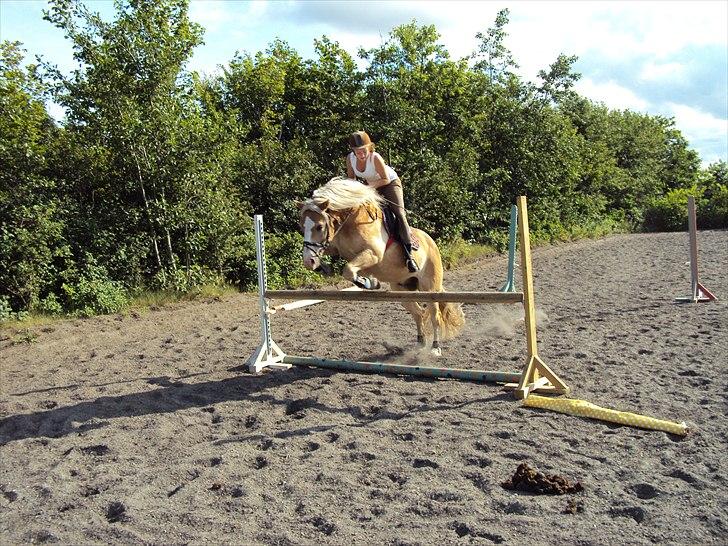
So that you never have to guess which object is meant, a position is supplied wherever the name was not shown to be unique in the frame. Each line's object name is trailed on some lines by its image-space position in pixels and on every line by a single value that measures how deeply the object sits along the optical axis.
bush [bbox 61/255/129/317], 9.91
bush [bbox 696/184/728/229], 27.94
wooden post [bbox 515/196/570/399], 5.05
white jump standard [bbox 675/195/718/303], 9.41
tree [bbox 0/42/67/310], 9.43
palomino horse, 5.59
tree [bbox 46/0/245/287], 10.27
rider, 6.39
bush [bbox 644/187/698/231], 30.16
